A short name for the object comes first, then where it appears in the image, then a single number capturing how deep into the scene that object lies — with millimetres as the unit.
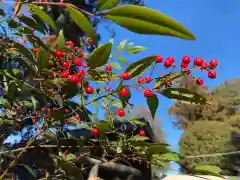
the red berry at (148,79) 166
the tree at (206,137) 12372
